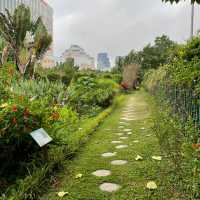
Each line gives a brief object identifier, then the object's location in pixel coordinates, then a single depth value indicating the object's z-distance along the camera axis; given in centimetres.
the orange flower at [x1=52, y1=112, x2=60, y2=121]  415
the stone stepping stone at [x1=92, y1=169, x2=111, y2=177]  376
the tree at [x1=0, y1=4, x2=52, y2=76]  1562
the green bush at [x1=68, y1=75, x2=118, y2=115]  975
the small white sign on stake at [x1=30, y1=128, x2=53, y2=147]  343
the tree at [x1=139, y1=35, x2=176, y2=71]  3939
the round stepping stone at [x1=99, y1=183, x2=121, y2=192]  327
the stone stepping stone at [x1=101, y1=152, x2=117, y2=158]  462
